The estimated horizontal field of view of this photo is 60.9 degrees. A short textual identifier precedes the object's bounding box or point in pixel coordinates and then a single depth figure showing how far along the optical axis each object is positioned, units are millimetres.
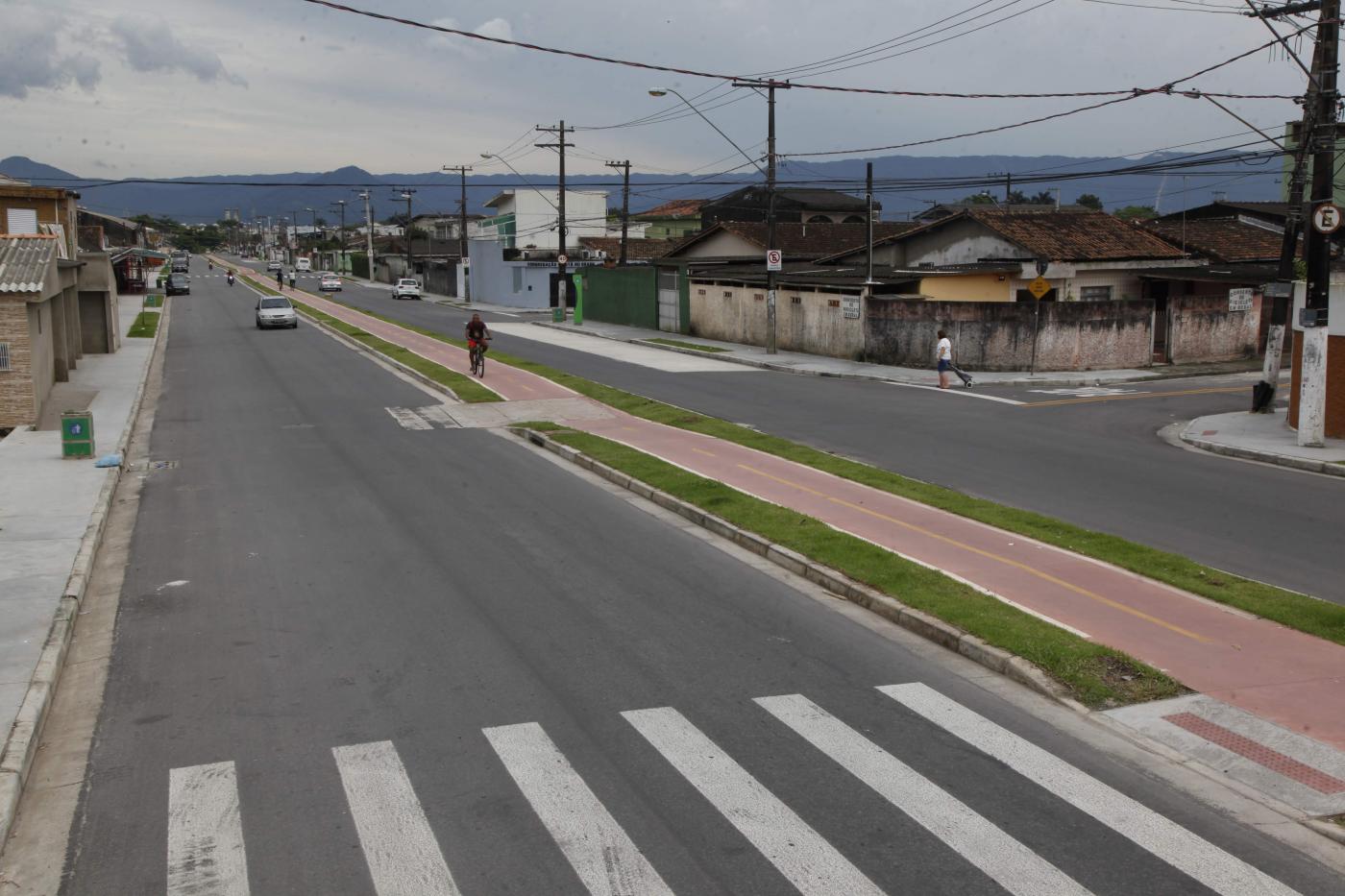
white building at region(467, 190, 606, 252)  96375
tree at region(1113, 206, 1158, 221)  105581
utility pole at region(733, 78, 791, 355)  36900
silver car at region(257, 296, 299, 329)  49000
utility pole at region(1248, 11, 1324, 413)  24141
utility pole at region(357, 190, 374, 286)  107800
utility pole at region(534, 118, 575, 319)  59288
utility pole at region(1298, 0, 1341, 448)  19953
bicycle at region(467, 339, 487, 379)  30438
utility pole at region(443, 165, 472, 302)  80644
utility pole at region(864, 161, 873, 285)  40412
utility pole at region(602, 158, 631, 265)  63572
